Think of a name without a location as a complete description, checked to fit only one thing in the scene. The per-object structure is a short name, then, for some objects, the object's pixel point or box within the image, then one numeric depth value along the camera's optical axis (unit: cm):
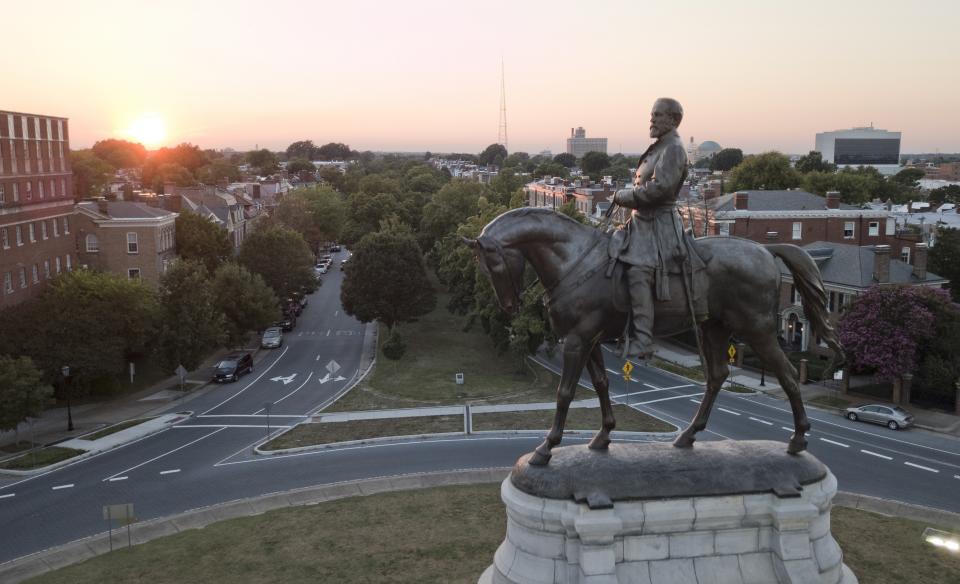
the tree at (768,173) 9788
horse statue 1423
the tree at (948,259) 5453
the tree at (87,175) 11362
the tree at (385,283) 5609
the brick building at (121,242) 5769
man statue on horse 1409
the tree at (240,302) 5297
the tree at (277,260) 6525
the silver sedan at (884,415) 3650
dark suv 4853
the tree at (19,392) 3369
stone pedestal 1340
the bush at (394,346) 5138
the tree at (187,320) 4569
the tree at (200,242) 6375
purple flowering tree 3872
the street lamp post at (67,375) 3836
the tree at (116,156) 19038
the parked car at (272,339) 5850
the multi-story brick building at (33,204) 4769
